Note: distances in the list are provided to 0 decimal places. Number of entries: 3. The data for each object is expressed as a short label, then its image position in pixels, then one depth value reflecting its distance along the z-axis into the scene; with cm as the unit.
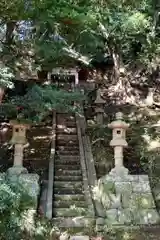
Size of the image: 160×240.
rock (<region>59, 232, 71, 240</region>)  520
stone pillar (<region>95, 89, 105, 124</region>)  1175
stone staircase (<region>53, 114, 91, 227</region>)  675
